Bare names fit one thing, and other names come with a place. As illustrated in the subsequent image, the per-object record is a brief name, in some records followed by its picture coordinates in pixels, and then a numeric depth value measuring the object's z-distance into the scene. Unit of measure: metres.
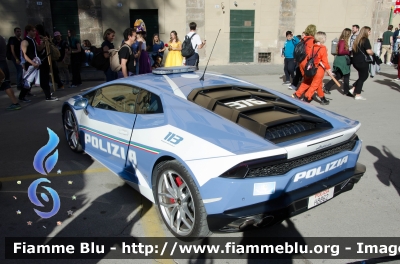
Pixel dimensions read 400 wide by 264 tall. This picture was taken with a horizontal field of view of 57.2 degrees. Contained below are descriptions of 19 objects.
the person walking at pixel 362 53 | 8.80
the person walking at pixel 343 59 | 9.22
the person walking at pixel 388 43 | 16.97
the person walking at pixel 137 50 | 7.96
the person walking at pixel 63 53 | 11.27
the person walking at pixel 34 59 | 8.48
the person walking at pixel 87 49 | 14.09
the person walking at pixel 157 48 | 13.88
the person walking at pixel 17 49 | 10.10
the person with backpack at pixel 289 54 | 11.29
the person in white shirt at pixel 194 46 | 9.55
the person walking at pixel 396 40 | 15.59
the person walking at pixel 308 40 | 8.48
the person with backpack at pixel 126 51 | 7.12
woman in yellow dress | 10.23
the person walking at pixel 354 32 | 10.67
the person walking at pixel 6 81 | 7.98
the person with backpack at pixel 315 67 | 8.15
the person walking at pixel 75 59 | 11.35
